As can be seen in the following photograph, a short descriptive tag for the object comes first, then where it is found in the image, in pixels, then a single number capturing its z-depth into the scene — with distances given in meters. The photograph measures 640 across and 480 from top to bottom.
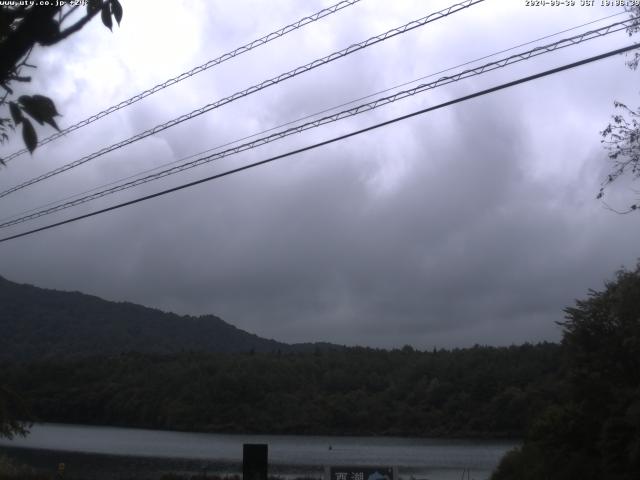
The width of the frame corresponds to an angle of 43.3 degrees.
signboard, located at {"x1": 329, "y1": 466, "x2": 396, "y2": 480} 13.66
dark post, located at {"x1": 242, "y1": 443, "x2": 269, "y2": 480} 13.80
